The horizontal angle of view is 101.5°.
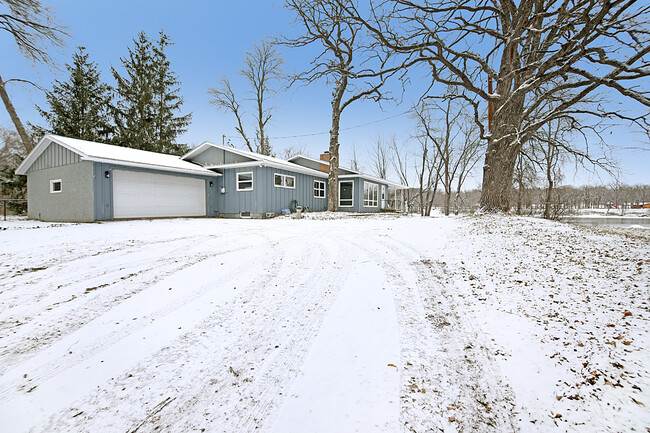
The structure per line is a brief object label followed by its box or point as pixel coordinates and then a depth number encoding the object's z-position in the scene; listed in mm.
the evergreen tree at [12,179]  15727
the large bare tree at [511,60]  5473
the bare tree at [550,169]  9156
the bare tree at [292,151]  33900
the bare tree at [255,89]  20891
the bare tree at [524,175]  11926
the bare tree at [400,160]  30192
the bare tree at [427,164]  25767
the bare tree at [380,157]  30933
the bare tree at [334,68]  8023
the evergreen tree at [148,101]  21531
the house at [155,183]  10633
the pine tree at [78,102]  18480
